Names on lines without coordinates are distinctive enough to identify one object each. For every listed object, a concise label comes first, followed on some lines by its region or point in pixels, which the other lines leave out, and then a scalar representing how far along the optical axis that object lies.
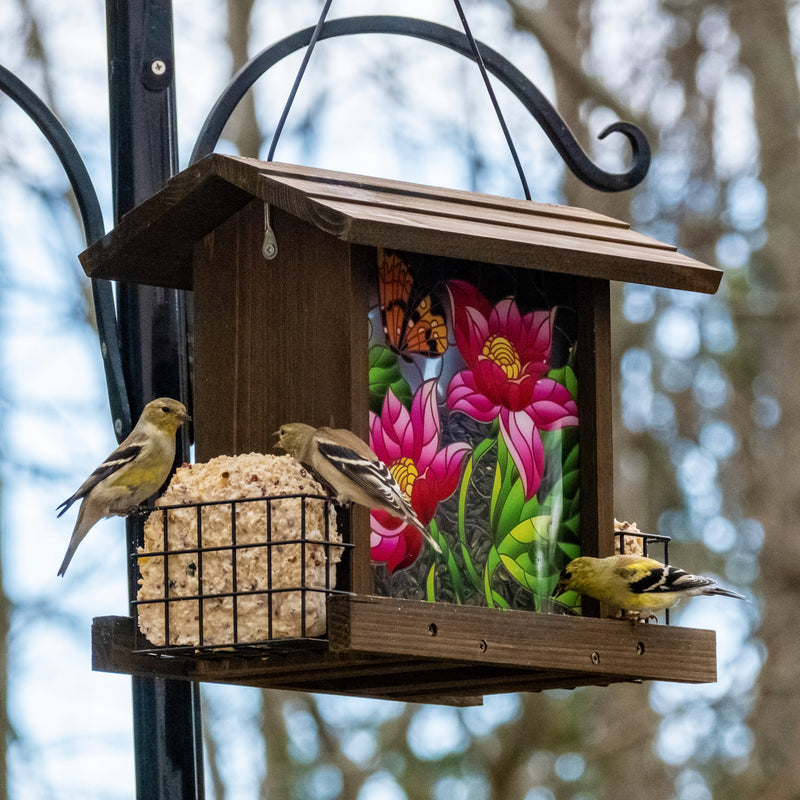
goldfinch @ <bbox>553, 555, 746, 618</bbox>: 8.91
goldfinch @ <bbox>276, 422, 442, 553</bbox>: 8.06
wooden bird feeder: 8.30
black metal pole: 9.27
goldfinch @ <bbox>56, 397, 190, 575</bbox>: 8.88
